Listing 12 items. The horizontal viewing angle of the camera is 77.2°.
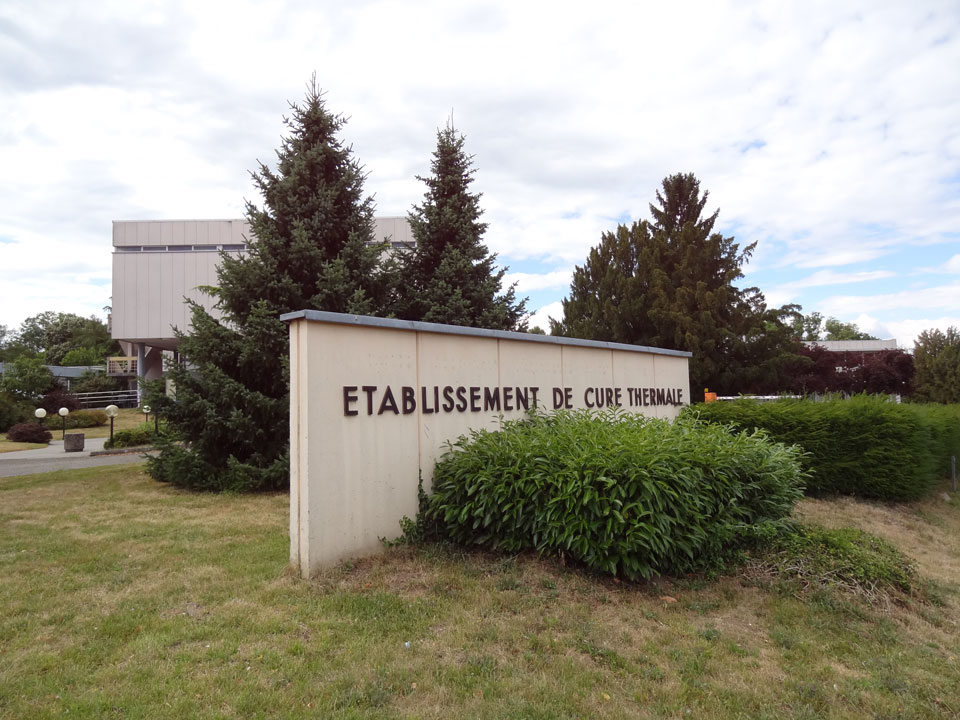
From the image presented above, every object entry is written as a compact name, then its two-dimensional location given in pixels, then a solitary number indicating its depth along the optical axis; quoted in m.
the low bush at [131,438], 21.14
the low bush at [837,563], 4.98
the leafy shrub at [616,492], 4.81
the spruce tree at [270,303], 9.90
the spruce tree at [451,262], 12.52
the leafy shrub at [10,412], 28.30
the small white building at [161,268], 35.41
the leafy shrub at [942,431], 10.97
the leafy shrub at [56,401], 31.61
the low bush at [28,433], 24.39
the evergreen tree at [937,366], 23.66
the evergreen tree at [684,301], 20.86
